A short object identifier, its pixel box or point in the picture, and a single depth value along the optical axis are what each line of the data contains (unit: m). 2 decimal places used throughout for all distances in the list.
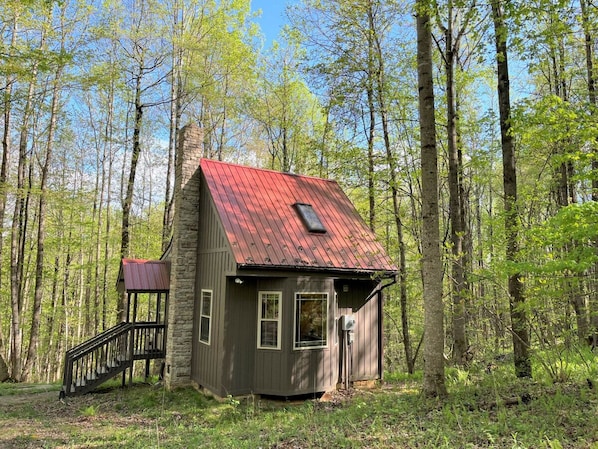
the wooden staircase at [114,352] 10.64
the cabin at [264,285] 8.95
